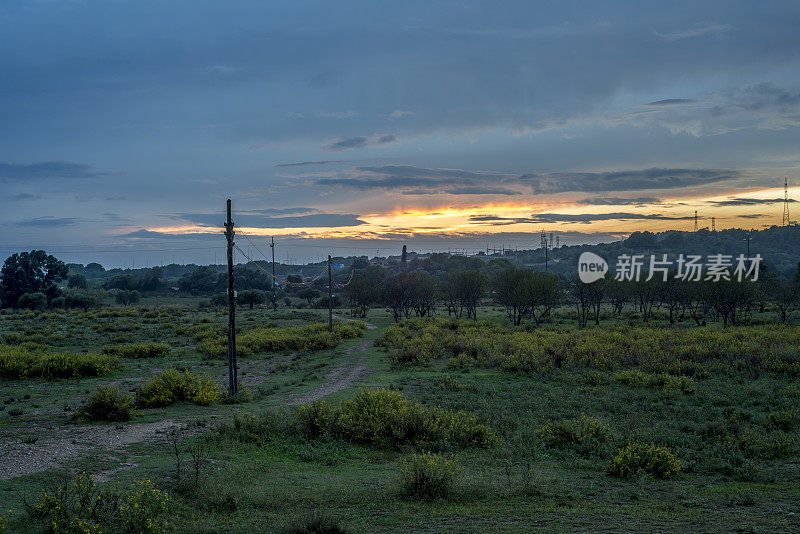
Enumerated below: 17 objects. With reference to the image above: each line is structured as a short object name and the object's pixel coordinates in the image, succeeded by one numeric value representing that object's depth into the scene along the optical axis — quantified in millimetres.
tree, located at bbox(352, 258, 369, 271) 146875
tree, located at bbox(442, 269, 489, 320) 61688
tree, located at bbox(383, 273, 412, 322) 61438
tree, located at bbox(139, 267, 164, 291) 116231
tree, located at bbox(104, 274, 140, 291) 116688
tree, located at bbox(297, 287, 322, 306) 92700
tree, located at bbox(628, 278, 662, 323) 58800
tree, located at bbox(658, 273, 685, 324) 54625
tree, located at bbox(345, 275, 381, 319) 68438
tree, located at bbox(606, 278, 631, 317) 62691
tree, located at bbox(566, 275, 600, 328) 54866
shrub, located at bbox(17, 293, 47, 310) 71188
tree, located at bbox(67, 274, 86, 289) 126438
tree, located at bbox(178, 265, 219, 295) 113875
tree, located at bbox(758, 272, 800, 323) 51031
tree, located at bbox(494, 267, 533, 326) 53562
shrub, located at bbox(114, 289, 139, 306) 85206
